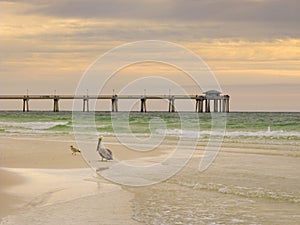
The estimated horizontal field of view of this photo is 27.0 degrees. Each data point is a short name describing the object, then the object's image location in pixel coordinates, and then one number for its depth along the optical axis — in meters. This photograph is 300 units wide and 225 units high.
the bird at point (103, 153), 17.40
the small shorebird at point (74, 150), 19.95
